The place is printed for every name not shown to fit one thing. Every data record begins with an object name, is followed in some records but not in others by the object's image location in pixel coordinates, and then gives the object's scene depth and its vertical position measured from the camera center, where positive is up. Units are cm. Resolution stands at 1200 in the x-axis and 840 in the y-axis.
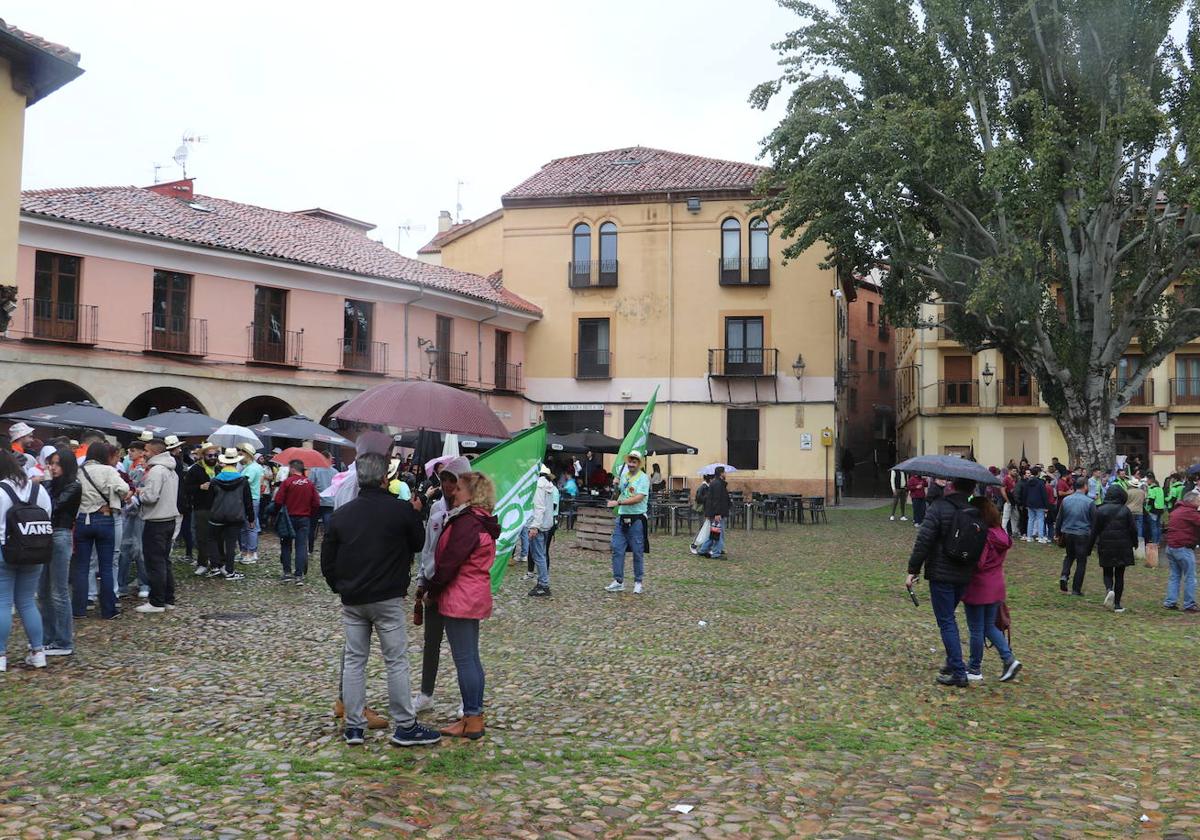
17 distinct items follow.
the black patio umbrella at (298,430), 1982 +62
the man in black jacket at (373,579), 596 -71
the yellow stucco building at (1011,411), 4272 +236
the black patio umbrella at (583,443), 2725 +54
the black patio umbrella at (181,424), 1772 +67
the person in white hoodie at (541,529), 1257 -86
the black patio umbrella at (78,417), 1716 +74
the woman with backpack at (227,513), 1337 -72
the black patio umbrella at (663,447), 2720 +44
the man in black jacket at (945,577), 798 -90
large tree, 2233 +703
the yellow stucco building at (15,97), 1602 +595
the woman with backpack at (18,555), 755 -73
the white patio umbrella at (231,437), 1794 +43
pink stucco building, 2409 +425
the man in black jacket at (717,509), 1788 -83
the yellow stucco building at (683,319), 3584 +531
